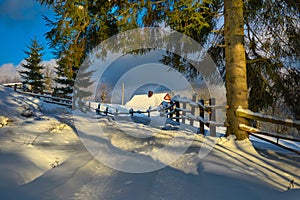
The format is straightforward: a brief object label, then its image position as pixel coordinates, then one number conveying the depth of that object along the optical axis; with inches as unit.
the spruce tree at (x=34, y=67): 1182.7
